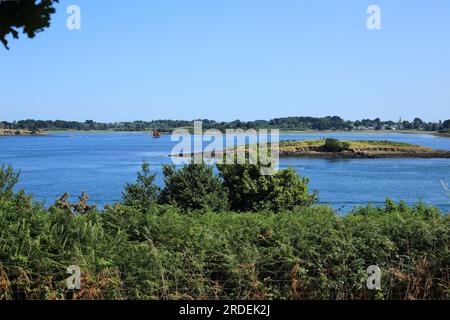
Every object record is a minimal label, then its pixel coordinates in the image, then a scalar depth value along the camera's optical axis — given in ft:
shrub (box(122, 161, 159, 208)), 41.94
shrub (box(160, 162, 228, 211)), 43.06
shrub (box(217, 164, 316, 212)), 48.47
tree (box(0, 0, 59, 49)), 9.46
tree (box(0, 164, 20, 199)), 31.90
